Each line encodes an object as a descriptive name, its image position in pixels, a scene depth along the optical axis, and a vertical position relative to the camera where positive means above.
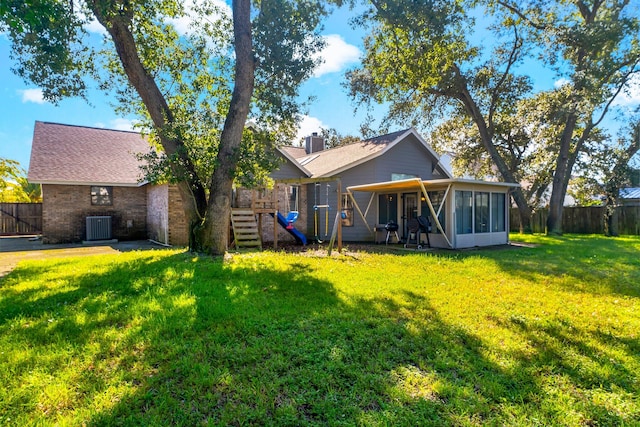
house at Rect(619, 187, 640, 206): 25.17 +0.88
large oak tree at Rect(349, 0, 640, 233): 11.50 +5.93
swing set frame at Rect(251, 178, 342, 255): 12.05 +0.29
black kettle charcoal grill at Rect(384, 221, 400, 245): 12.81 -0.63
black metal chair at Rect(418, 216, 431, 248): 11.65 -0.53
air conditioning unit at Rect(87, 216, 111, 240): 13.95 -0.59
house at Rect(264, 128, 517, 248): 11.80 +0.59
